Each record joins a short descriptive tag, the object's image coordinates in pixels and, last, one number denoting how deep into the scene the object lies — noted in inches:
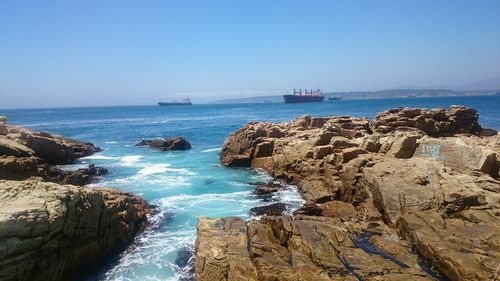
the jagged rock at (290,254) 457.7
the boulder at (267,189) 1039.6
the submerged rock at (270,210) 851.6
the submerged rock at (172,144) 2027.6
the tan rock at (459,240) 448.5
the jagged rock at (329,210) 783.7
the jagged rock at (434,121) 1355.8
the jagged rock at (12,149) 943.7
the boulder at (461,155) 783.1
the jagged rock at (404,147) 950.4
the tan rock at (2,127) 1296.8
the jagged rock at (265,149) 1450.5
